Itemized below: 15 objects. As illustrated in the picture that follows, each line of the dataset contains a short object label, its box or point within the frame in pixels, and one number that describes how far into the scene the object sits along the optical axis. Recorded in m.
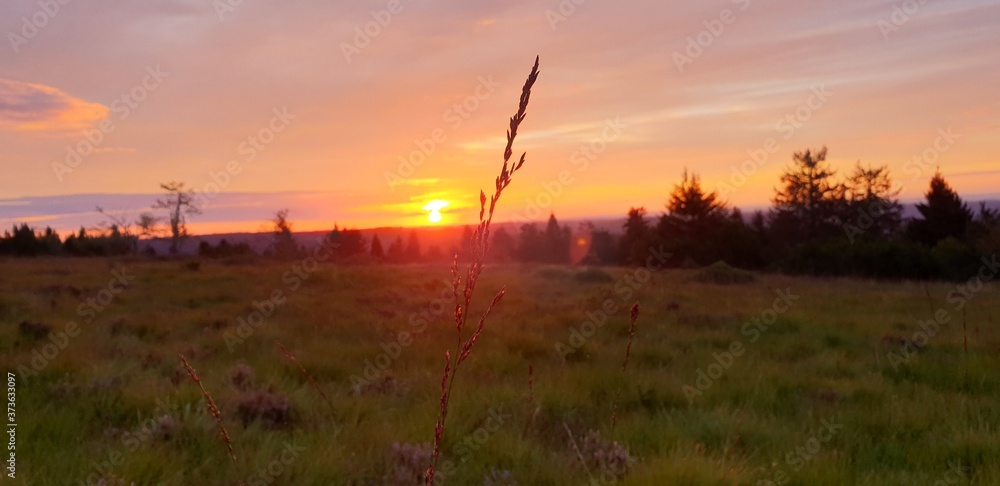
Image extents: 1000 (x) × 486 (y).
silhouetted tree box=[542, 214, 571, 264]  75.06
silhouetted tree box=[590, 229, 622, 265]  63.72
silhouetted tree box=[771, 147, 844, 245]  47.41
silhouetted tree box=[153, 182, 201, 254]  58.34
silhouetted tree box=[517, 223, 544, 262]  75.94
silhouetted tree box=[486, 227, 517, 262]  75.59
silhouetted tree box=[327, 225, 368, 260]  61.28
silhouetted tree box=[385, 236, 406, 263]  89.55
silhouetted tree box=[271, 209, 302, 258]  47.64
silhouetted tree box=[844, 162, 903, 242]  44.28
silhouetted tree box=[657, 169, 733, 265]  40.66
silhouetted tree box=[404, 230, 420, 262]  97.62
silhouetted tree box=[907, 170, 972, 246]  36.53
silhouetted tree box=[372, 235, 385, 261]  87.62
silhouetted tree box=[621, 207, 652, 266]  44.57
